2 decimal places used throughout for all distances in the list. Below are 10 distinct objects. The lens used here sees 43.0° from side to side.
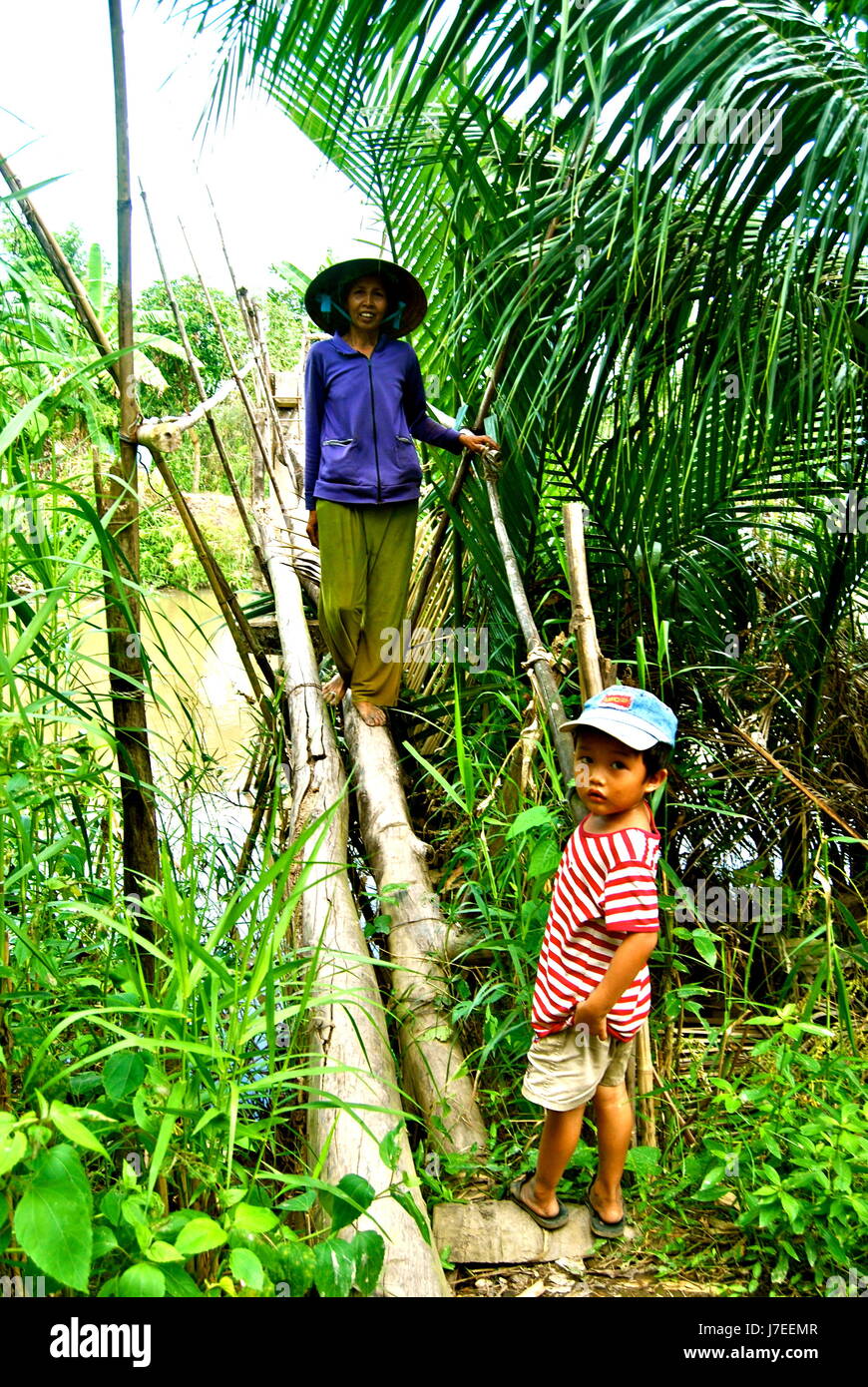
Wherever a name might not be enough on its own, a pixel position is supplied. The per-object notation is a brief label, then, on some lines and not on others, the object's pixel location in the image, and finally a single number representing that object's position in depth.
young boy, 2.00
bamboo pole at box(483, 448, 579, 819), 2.37
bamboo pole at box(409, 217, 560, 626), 2.75
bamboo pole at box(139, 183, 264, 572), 2.88
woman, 3.47
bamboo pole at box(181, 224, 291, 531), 3.66
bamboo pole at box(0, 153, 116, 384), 2.37
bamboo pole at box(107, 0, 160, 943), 2.34
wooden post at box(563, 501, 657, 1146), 2.32
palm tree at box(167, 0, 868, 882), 2.22
